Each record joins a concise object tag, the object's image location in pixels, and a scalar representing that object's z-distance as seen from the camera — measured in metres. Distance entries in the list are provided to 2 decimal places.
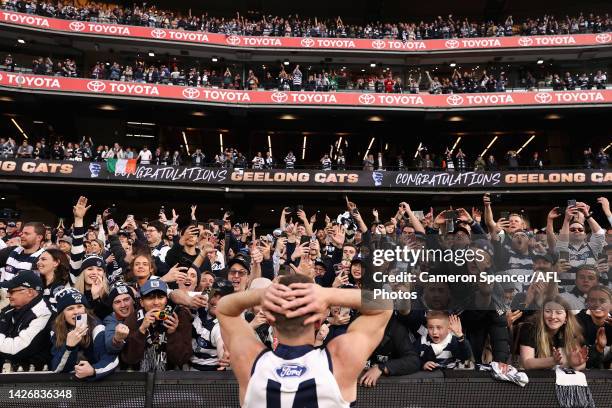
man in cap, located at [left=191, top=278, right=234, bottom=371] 4.23
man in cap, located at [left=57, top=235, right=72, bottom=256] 8.61
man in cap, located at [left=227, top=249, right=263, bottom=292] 5.42
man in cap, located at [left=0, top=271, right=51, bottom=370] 4.00
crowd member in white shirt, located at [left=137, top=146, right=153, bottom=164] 23.62
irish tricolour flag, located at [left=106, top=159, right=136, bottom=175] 22.94
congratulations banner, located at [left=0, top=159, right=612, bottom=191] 22.70
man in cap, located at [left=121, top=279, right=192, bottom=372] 3.85
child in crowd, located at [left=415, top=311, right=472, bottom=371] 4.03
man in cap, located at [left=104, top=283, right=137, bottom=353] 3.58
